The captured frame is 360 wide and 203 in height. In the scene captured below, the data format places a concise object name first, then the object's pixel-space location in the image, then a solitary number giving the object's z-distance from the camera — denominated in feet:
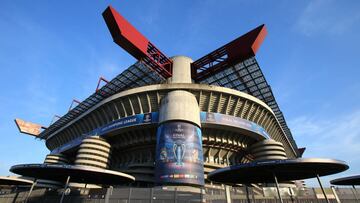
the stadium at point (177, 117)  106.52
